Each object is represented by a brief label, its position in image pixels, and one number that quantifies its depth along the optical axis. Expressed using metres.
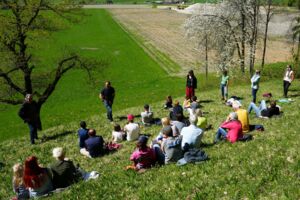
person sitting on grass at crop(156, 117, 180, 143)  16.56
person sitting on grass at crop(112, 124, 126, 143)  19.92
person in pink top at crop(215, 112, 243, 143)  15.85
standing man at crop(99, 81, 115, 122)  24.62
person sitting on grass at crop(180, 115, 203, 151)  14.77
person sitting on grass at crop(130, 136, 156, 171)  13.99
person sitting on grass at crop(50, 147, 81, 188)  13.44
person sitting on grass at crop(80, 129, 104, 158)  17.55
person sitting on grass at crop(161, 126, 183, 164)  14.26
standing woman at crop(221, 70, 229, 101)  27.02
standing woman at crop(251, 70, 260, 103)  25.15
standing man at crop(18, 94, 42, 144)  21.25
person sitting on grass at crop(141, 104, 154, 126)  22.77
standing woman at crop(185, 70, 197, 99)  26.59
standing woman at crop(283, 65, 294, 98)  26.20
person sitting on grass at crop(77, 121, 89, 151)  18.83
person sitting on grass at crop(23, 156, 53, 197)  12.63
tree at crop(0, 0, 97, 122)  30.06
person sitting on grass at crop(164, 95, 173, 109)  26.79
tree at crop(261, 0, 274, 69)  49.40
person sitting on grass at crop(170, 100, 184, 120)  20.95
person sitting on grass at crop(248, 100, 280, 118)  20.31
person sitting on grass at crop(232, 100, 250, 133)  17.47
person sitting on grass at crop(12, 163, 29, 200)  13.24
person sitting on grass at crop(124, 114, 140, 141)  19.58
